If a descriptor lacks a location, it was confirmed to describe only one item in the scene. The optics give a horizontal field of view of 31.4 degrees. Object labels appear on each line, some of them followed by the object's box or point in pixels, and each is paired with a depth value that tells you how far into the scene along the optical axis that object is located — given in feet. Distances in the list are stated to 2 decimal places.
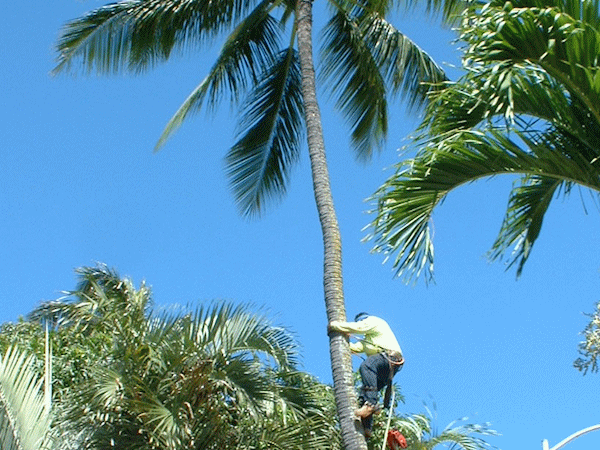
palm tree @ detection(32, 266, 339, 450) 30.86
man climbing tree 31.42
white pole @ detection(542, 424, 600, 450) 23.35
